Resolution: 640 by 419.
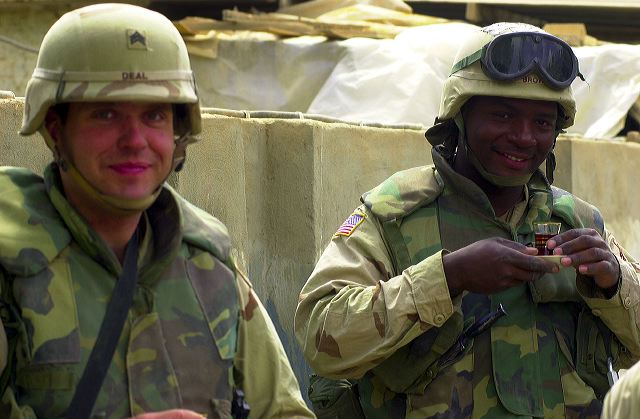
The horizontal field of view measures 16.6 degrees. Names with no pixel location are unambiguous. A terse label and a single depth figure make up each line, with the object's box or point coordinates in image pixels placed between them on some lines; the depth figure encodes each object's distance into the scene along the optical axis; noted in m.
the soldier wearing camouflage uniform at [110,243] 5.13
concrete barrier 8.18
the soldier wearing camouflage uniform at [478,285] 6.87
